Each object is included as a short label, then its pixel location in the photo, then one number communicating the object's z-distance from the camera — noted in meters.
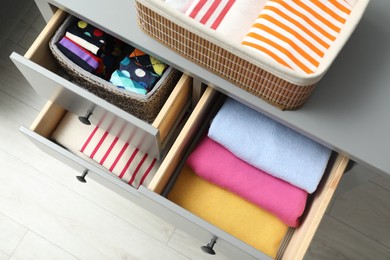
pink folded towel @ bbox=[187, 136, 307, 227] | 0.96
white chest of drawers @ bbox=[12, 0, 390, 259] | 0.81
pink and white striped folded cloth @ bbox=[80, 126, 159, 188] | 1.12
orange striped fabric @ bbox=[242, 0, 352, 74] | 0.75
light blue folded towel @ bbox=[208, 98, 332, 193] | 0.93
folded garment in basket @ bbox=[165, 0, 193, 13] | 0.79
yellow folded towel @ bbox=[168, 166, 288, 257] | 1.01
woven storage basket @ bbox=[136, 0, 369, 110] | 0.71
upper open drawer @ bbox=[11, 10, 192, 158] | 0.90
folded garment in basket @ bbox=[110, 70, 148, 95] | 0.95
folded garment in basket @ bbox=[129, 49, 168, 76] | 0.96
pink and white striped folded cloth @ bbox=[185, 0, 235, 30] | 0.78
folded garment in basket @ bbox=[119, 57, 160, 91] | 0.96
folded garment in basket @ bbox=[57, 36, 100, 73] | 0.96
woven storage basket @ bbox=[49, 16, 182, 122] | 0.94
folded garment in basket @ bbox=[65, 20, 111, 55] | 0.97
